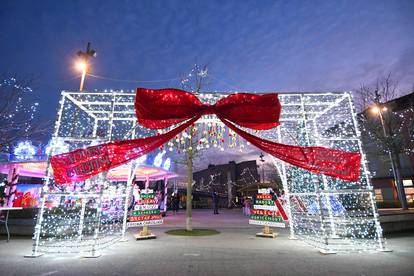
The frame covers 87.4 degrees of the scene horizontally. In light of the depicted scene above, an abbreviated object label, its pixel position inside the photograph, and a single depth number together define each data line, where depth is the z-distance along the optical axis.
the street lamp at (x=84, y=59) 9.38
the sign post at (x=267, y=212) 7.36
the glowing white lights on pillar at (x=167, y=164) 18.02
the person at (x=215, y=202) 19.40
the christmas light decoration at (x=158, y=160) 16.62
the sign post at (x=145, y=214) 7.06
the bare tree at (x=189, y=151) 8.76
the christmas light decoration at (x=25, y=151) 13.32
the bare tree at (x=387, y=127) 11.30
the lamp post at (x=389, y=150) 11.28
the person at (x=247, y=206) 18.01
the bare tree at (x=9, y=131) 9.10
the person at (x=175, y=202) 20.99
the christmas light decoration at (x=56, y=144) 5.55
